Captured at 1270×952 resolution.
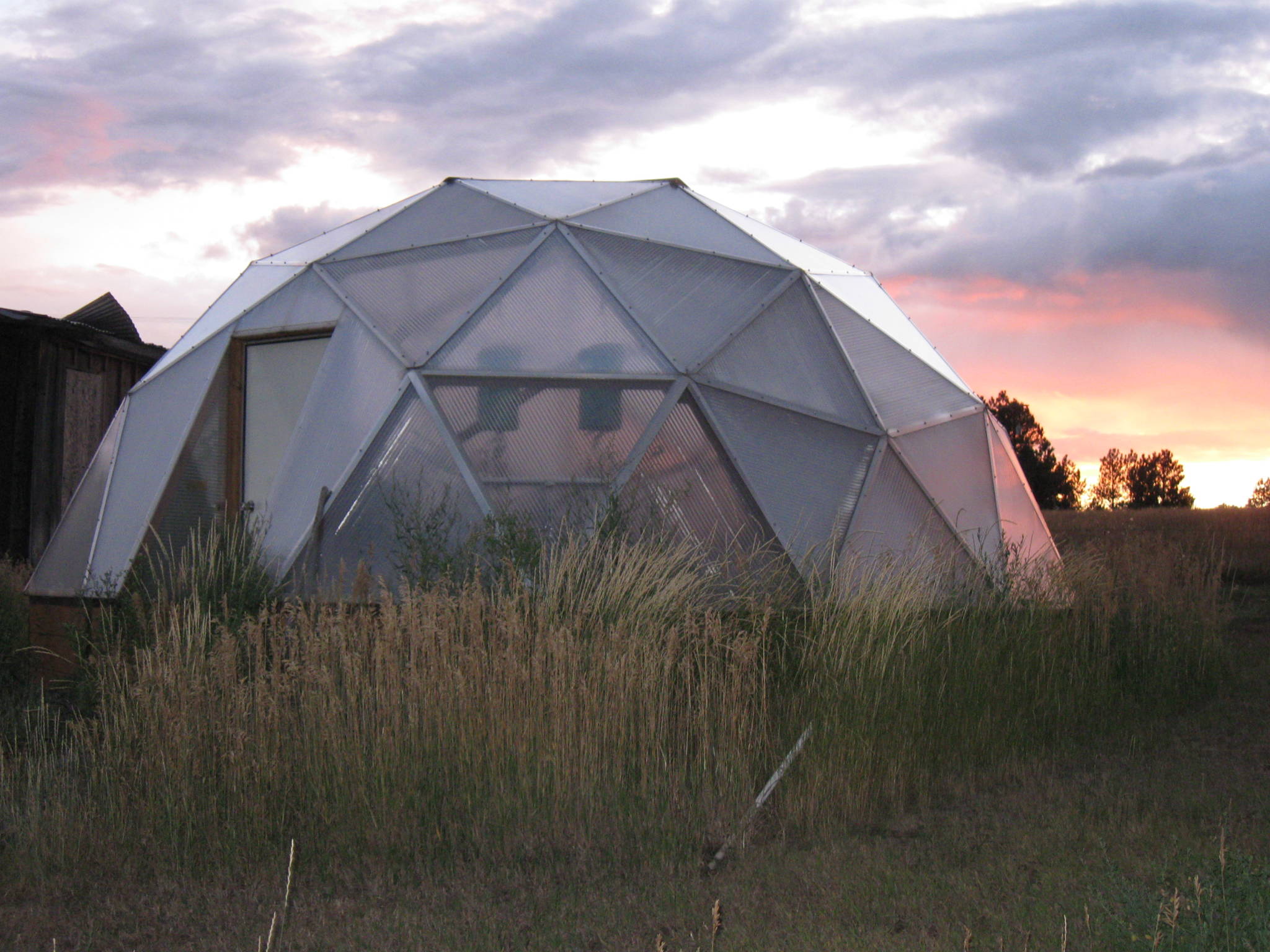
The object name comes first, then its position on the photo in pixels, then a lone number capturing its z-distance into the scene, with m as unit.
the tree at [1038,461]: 42.62
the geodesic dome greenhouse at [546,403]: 9.72
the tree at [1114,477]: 49.66
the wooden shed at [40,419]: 15.49
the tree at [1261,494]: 45.72
